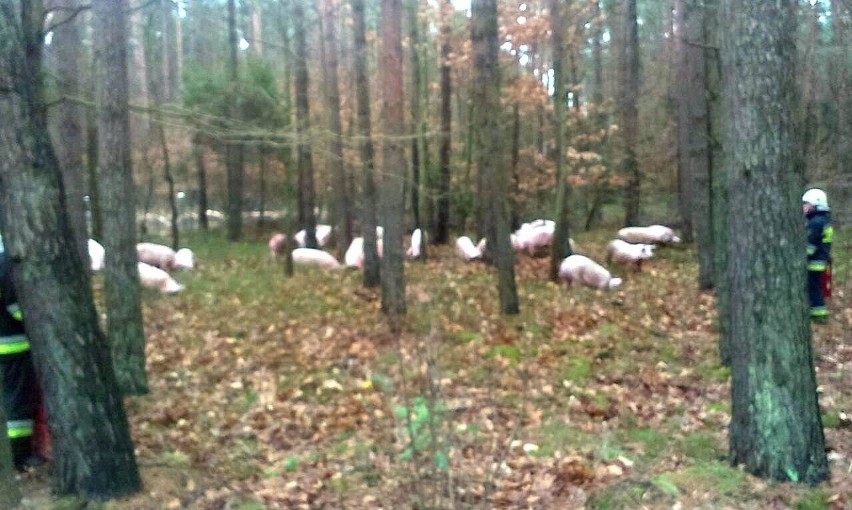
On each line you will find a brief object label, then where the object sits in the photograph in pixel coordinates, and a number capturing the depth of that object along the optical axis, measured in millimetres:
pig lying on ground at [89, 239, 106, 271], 18089
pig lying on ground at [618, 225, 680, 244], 21812
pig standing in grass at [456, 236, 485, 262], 19631
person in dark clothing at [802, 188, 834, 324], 11789
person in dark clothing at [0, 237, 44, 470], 6148
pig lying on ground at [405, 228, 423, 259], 19881
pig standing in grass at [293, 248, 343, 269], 19753
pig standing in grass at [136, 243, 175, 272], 19500
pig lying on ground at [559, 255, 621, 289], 16086
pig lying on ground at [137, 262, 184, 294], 15984
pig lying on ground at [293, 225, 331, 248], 24323
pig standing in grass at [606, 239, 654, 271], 18453
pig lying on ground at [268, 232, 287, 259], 22906
